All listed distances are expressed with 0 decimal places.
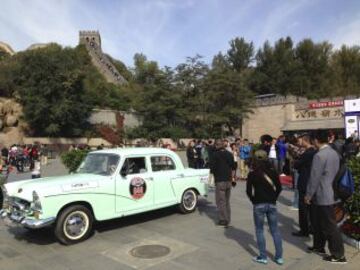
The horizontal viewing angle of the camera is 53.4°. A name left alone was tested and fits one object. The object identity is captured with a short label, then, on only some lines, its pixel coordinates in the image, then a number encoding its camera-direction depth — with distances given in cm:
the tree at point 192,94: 4288
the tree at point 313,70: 5412
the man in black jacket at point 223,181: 784
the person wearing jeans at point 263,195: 548
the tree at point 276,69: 5644
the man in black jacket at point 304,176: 666
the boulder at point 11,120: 3675
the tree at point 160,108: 4178
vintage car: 676
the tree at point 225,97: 4159
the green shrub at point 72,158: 1417
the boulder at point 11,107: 3772
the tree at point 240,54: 6312
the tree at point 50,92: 3531
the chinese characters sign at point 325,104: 3659
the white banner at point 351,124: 1627
